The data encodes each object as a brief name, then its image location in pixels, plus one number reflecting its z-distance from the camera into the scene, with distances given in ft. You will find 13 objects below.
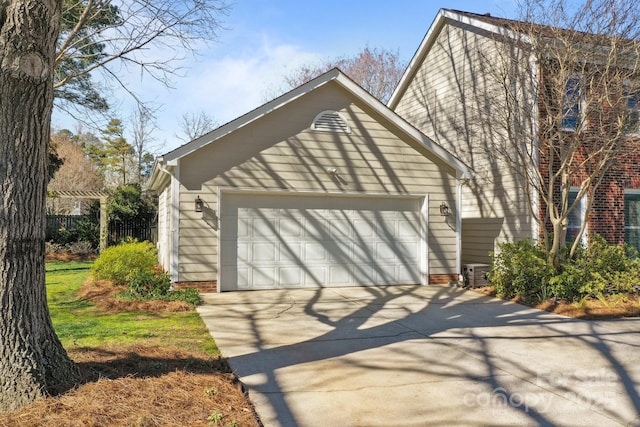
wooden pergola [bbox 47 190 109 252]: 57.41
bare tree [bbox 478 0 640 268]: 29.96
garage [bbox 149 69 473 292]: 32.45
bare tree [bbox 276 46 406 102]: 86.74
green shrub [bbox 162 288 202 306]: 28.55
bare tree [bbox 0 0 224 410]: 11.54
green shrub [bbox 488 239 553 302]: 30.58
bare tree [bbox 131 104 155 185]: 101.96
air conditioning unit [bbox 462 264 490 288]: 36.09
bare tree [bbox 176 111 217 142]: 101.14
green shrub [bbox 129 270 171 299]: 29.32
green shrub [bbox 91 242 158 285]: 33.12
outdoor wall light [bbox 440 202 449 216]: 37.42
